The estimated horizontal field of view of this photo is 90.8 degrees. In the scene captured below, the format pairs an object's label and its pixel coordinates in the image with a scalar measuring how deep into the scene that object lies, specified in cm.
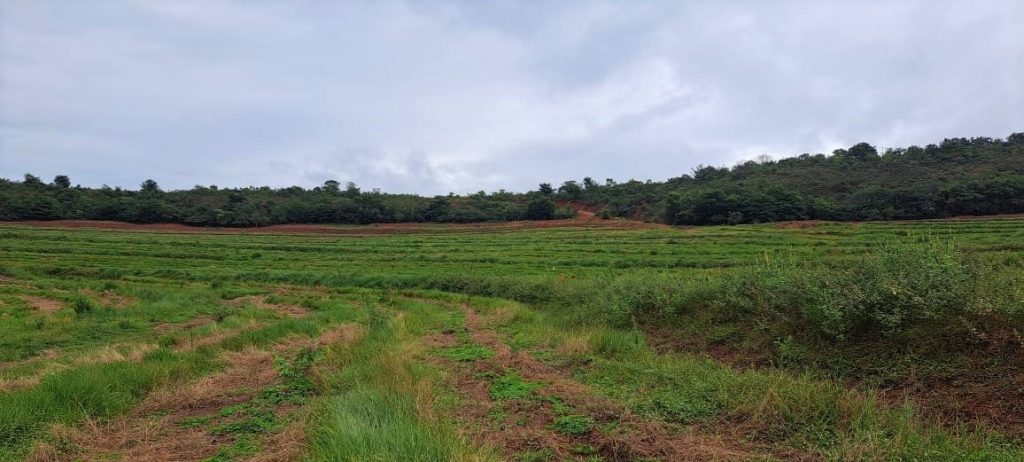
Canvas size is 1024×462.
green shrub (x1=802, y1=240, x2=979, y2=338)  712
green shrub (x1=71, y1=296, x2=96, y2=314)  1790
